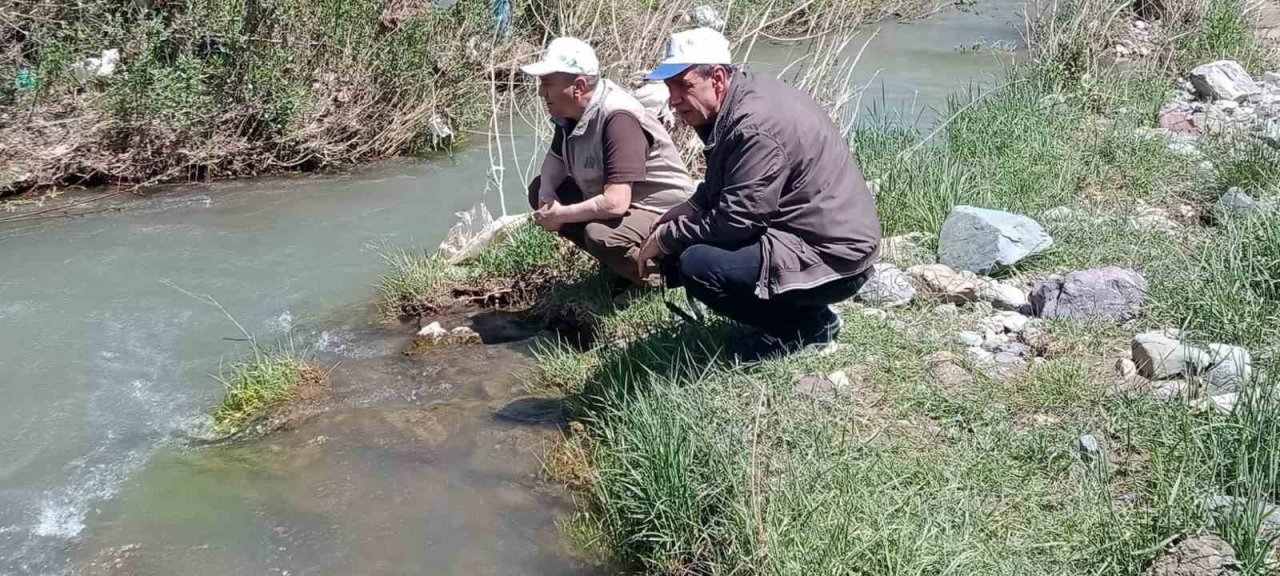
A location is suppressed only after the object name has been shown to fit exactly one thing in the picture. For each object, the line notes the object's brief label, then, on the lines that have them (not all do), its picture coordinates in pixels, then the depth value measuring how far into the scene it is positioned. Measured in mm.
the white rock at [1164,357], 3586
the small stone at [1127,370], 3696
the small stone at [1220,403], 3182
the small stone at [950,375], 3770
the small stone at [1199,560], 2523
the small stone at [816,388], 3695
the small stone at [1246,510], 2596
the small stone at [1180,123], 7016
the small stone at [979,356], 3943
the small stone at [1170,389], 3379
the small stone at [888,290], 4480
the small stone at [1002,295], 4434
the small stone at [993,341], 4074
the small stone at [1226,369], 3463
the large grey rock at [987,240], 4723
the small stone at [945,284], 4496
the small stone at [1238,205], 4816
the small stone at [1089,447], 3189
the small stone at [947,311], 4367
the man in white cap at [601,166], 4258
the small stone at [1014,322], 4195
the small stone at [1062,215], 5270
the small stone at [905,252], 4945
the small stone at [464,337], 4926
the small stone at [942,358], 3941
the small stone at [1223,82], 7824
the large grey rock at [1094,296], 4184
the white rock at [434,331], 4941
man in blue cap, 3514
